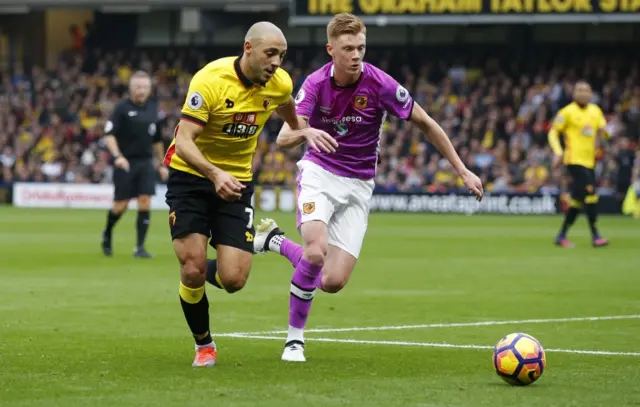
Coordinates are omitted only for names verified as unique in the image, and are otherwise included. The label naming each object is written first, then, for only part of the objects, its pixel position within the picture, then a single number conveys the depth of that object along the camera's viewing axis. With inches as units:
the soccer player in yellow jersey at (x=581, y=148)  1626.5
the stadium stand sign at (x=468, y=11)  2773.1
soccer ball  585.6
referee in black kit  1423.5
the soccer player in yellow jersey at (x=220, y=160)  641.0
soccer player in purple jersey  695.1
